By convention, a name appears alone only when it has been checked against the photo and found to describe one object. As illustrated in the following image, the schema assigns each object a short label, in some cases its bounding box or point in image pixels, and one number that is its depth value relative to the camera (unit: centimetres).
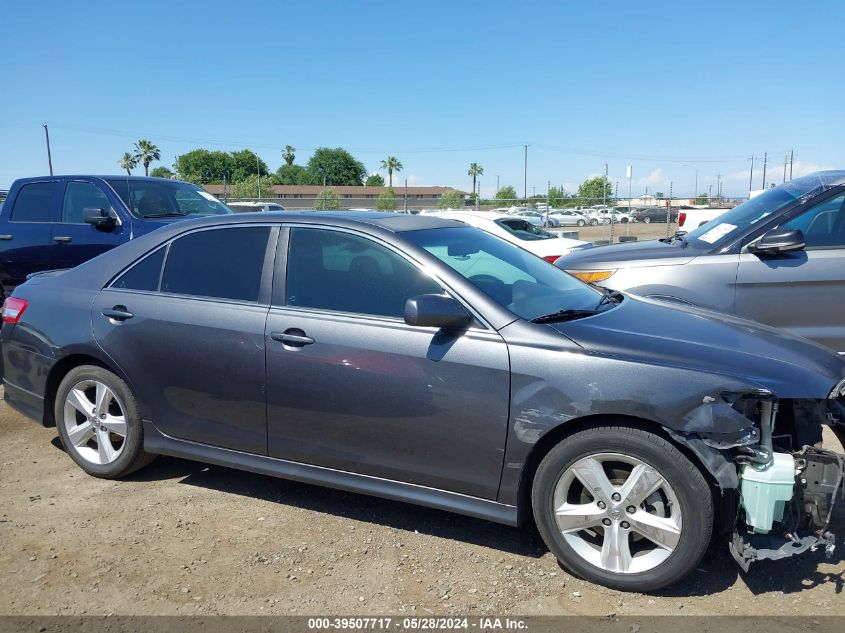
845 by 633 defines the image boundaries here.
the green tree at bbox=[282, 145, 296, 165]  11794
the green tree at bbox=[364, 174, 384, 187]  11691
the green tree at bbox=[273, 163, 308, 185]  10779
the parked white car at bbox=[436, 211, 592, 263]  1006
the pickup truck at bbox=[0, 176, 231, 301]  744
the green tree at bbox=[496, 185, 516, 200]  6775
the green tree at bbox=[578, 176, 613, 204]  7266
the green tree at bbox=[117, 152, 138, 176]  8431
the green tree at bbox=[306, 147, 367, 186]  11081
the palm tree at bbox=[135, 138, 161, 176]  8169
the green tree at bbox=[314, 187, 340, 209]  2740
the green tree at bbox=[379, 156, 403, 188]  11054
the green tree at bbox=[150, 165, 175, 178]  7762
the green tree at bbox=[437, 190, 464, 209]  3517
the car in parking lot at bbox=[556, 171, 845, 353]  514
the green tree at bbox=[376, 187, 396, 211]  3219
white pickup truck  1477
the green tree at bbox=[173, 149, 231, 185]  10552
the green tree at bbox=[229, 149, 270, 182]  10862
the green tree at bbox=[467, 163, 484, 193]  10775
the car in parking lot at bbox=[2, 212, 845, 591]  294
